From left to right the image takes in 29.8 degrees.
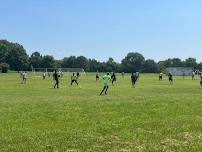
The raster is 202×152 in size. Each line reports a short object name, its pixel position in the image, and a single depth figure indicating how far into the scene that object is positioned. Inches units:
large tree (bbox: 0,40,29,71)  5585.3
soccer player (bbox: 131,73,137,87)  1874.5
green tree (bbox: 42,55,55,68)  5875.5
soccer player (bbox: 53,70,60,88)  1711.2
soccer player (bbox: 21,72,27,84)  2240.8
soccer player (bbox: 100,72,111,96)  1329.3
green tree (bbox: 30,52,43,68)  5847.2
